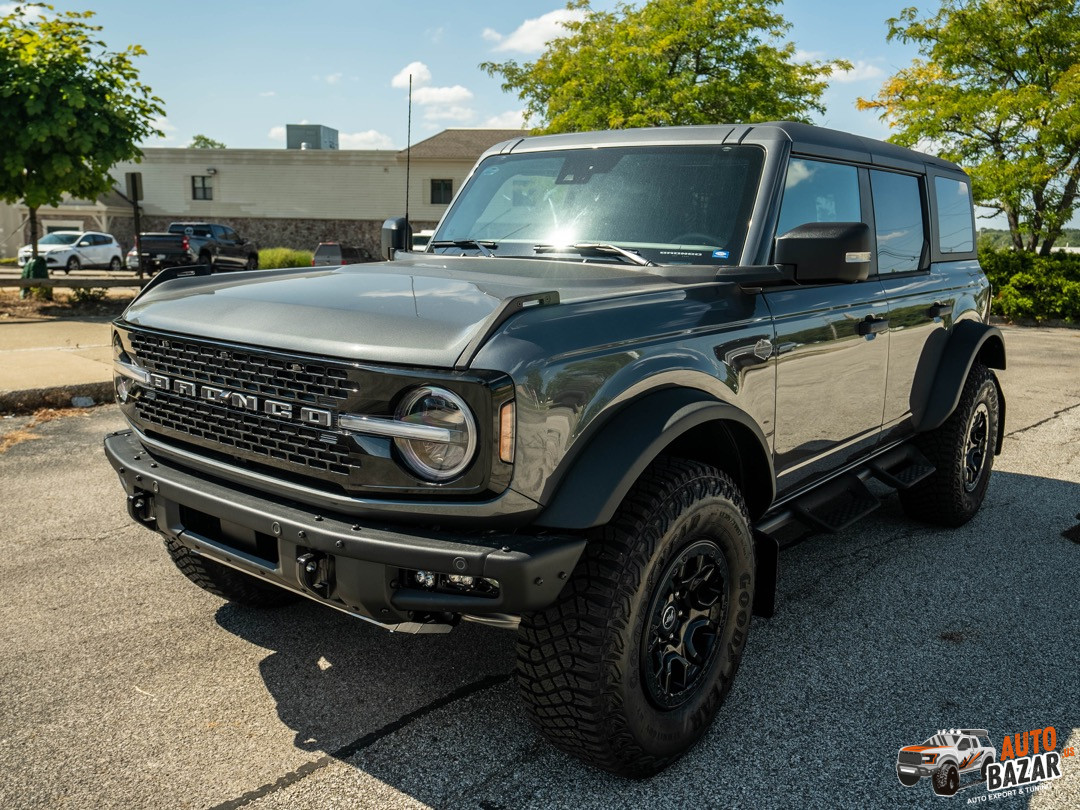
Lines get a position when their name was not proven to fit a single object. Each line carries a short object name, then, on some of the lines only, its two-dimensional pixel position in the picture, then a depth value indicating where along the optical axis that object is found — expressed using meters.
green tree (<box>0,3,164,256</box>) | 14.68
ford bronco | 2.33
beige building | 42.34
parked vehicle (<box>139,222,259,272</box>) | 29.17
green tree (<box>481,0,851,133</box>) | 20.84
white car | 31.78
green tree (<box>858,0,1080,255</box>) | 19.03
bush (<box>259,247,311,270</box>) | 29.89
